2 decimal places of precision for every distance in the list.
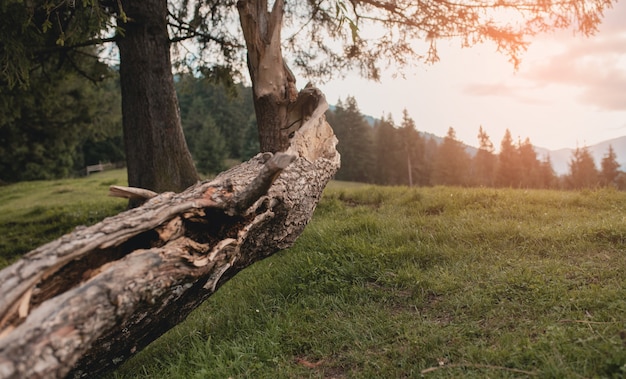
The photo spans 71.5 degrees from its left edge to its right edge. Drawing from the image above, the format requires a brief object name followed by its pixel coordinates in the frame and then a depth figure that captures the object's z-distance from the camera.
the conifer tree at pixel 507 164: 58.44
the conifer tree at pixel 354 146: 57.97
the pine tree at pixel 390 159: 60.94
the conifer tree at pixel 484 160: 67.41
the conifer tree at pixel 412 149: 61.04
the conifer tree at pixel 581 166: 54.22
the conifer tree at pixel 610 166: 49.10
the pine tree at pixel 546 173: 56.30
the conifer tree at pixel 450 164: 60.59
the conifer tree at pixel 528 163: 57.06
